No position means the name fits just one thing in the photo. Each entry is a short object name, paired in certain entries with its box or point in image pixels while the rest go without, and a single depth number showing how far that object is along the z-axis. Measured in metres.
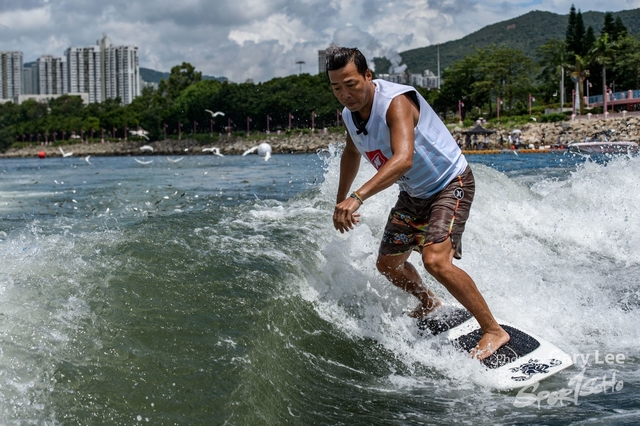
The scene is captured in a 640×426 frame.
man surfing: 4.10
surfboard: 4.32
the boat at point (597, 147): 42.00
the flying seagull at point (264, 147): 46.89
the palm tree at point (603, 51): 80.12
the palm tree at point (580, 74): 80.19
